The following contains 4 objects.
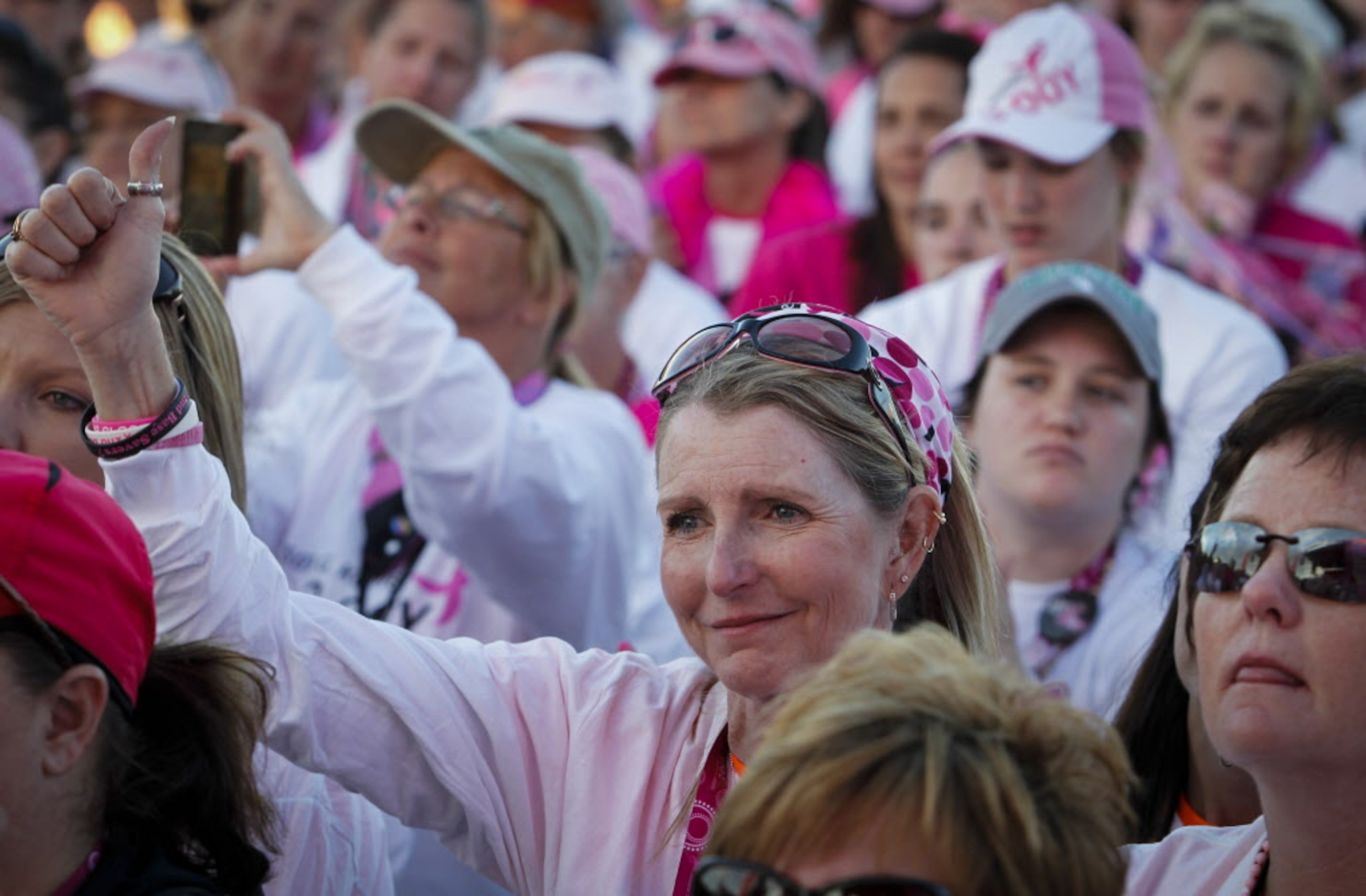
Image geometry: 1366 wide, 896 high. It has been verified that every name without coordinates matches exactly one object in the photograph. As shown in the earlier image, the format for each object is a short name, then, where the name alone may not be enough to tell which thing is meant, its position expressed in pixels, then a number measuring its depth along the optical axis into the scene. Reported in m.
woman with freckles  4.59
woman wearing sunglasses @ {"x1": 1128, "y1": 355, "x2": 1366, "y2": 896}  4.17
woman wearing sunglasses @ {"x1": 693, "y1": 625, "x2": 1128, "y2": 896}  3.28
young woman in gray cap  7.24
